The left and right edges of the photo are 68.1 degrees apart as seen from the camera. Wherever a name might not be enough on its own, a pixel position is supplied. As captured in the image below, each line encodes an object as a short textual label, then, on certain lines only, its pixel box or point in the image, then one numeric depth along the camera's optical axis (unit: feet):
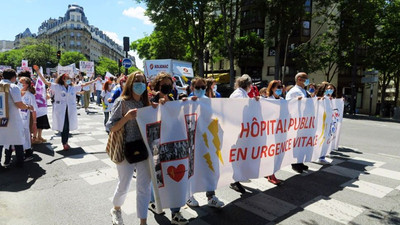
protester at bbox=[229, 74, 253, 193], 15.81
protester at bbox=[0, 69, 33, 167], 17.30
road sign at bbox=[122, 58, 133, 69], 49.63
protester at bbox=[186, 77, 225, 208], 13.17
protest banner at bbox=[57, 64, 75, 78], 51.19
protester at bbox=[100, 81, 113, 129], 29.81
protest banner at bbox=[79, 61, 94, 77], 75.72
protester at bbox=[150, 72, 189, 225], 11.42
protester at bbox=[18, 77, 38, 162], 19.71
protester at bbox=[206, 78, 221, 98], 15.74
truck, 69.92
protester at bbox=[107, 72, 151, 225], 10.16
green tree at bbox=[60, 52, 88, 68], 257.55
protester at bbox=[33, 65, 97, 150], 22.79
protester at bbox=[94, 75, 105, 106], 59.44
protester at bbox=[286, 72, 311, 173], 18.94
